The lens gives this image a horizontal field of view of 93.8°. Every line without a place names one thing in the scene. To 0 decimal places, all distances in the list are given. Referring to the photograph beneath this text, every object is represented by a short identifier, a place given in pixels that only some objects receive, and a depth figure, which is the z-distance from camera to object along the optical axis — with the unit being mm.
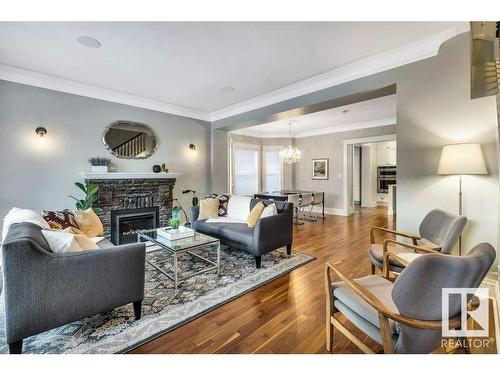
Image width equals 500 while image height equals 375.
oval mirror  4414
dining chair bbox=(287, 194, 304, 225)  5947
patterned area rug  1743
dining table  6008
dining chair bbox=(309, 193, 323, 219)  6948
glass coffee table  2666
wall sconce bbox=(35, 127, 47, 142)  3668
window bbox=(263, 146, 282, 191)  8359
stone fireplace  4203
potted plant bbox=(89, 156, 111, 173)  4129
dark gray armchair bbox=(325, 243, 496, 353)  1128
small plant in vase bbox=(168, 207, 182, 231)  3152
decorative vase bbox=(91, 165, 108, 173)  4121
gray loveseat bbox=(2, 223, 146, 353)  1510
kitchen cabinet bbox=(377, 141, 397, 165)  9000
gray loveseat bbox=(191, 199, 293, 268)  3111
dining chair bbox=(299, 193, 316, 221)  6249
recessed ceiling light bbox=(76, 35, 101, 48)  2645
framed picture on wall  7547
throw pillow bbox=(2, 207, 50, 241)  2133
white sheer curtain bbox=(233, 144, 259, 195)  7582
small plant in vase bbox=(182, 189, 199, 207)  5174
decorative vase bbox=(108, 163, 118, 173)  4364
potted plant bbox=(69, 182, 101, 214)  3793
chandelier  6605
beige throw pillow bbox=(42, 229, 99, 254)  1758
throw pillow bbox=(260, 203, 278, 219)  3469
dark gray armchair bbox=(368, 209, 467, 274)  2154
